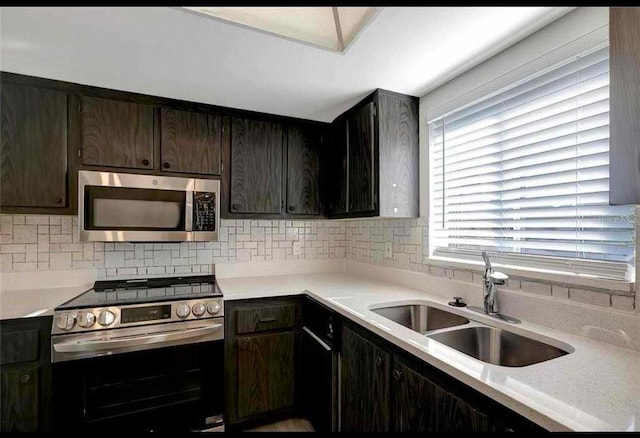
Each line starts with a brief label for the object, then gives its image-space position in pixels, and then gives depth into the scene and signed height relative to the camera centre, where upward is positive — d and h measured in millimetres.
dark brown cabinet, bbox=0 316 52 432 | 1467 -744
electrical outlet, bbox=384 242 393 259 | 2297 -207
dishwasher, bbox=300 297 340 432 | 1709 -877
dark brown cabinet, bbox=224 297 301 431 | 1896 -876
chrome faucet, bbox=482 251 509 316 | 1407 -320
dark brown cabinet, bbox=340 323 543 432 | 876 -628
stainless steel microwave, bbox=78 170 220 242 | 1843 +106
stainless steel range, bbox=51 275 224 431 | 1553 -745
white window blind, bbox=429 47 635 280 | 1134 +210
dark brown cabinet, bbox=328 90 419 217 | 1914 +445
